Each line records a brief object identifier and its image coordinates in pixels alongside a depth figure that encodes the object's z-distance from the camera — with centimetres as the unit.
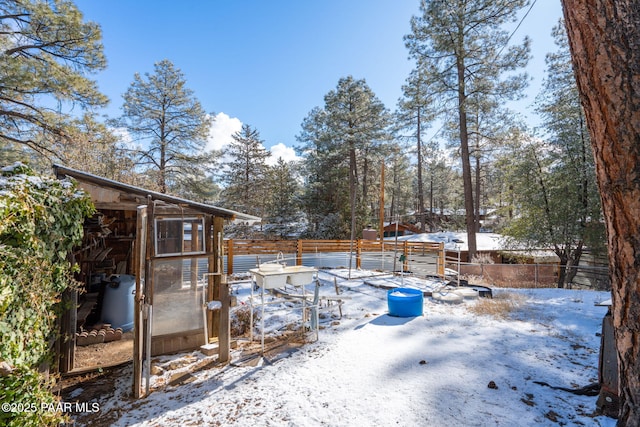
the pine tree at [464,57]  977
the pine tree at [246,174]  2228
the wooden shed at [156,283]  340
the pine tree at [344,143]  1747
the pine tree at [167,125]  1465
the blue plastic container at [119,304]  516
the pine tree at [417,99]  1119
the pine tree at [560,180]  959
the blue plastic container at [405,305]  561
